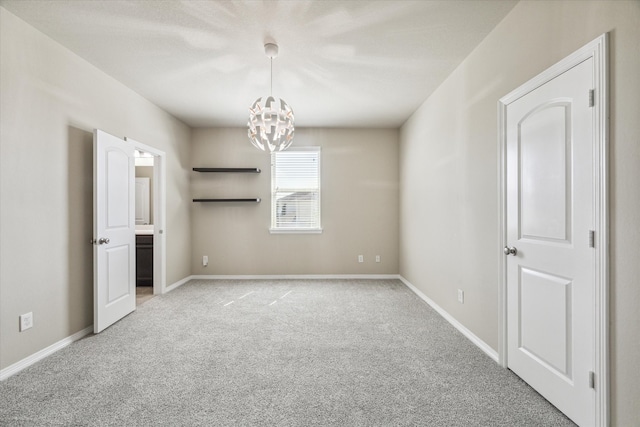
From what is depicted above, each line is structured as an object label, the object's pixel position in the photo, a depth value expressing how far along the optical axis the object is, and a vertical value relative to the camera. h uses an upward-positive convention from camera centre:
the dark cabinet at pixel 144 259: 4.72 -0.71
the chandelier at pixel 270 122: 2.53 +0.80
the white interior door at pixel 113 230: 2.87 -0.16
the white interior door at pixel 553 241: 1.57 -0.17
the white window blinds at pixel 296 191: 5.20 +0.41
